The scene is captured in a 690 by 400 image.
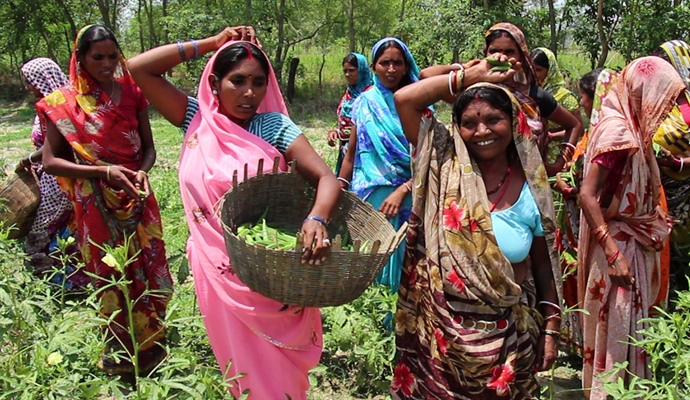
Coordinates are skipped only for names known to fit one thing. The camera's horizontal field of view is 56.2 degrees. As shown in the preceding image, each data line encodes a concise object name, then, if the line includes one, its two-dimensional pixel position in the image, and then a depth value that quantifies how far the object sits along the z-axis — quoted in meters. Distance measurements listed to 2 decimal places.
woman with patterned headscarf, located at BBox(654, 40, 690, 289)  3.51
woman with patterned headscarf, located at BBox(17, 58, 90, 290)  4.92
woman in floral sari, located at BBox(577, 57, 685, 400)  3.03
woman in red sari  3.38
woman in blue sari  3.67
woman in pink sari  2.50
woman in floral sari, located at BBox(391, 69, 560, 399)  2.37
